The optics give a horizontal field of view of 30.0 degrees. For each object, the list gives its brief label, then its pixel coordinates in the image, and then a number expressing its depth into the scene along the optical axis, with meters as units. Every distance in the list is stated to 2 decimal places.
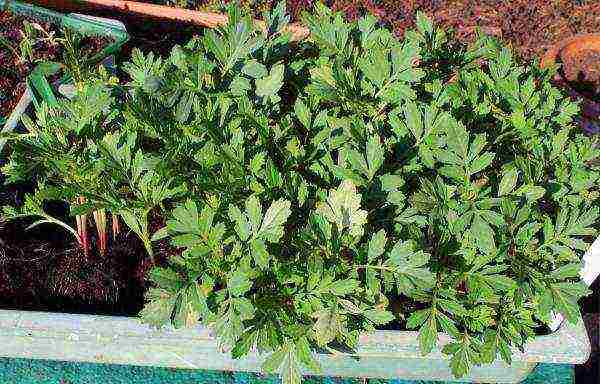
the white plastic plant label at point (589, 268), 0.77
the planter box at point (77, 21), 1.03
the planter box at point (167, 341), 0.76
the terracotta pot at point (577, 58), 1.24
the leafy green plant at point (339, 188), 0.72
